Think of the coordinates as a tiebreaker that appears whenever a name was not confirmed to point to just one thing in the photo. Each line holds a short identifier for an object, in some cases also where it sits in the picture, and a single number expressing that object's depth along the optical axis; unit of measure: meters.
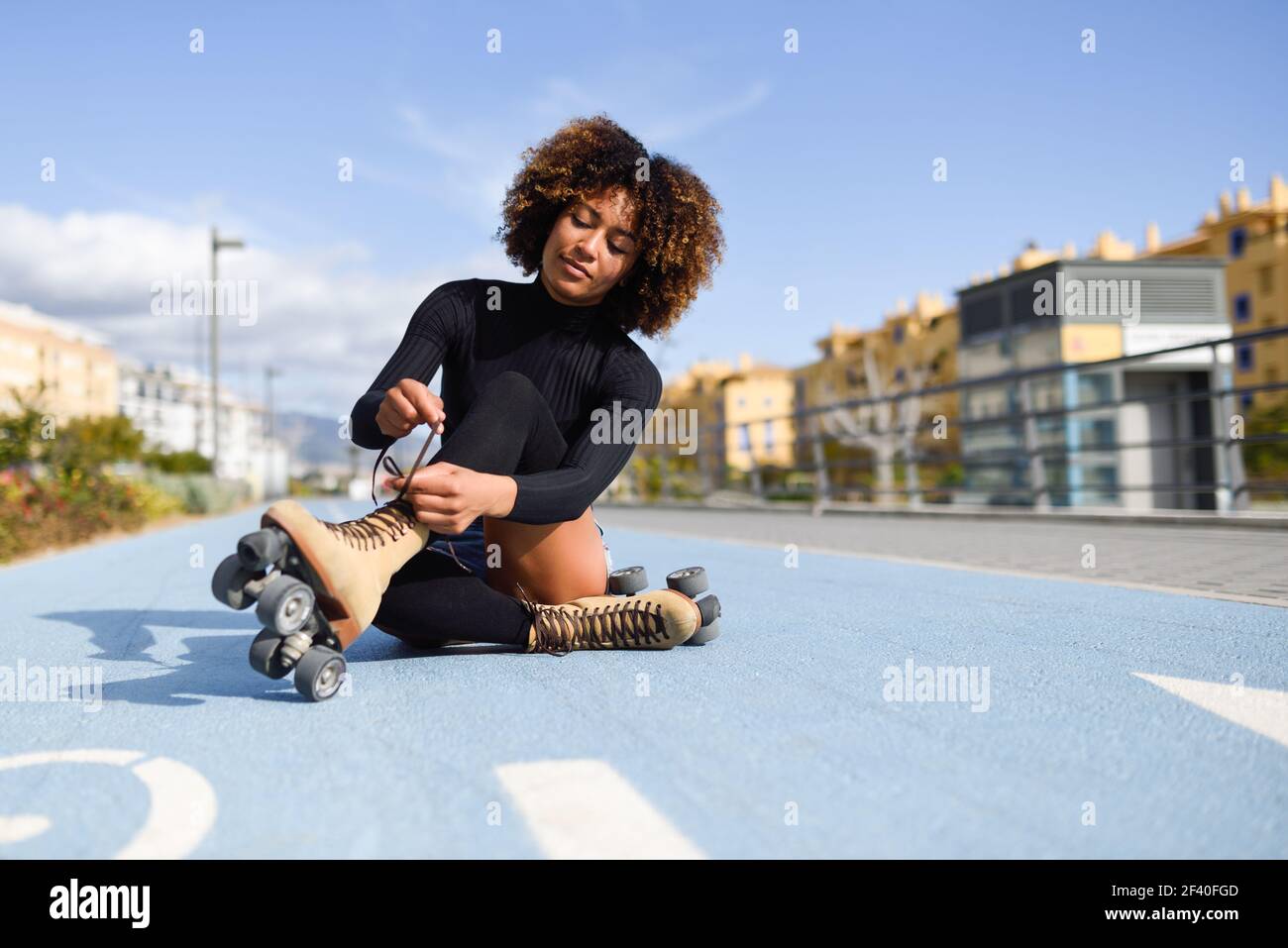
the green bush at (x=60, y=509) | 9.36
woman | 2.42
